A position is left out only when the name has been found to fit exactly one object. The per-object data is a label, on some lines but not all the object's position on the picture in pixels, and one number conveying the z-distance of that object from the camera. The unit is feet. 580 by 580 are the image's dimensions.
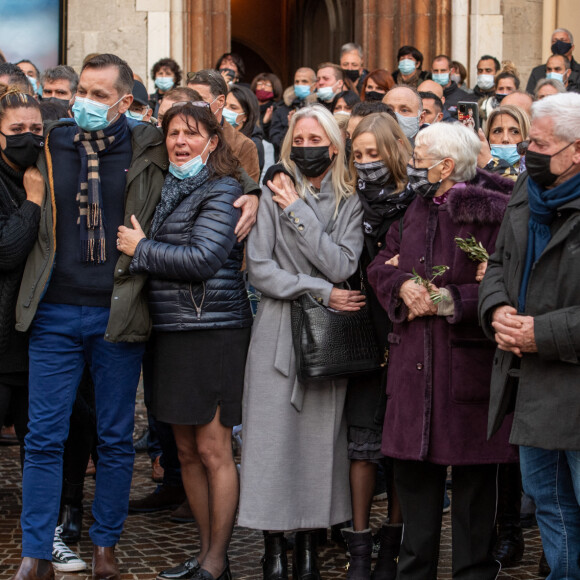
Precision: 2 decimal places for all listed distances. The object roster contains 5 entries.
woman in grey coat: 16.94
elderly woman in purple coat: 15.35
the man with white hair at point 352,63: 37.42
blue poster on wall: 43.68
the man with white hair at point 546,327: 13.17
